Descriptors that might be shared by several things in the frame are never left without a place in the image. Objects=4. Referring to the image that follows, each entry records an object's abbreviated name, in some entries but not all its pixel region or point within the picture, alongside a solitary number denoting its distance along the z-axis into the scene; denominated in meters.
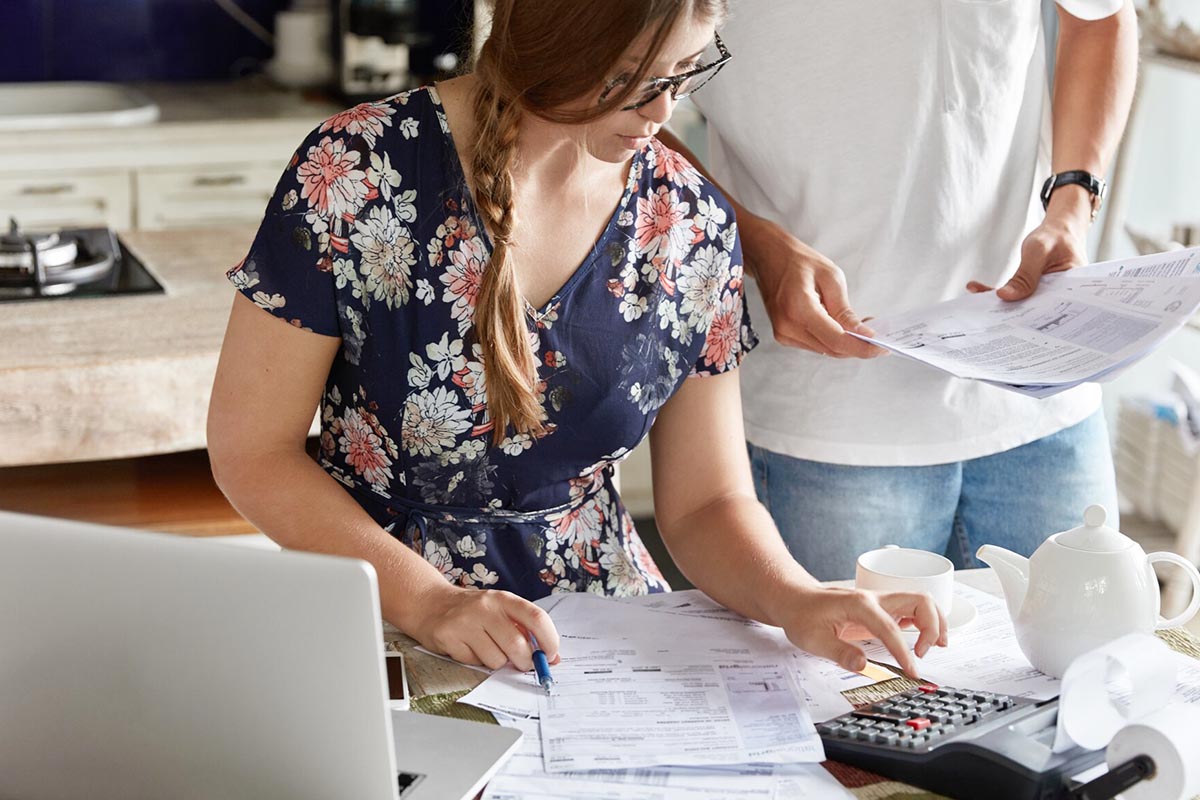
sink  3.75
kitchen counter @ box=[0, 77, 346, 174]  3.40
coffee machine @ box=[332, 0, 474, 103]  3.77
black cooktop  2.16
